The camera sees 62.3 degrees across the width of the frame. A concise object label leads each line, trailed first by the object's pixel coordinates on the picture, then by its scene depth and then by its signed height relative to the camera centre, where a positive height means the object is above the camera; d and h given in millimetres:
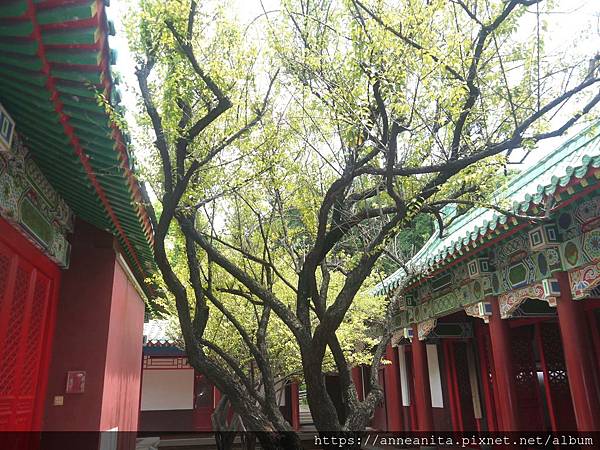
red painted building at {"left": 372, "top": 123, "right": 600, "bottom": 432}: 5059 +1148
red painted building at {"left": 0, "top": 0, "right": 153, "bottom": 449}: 2572 +1672
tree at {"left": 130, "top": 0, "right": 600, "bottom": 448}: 3848 +2396
